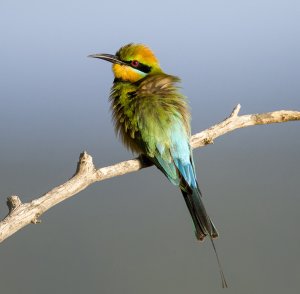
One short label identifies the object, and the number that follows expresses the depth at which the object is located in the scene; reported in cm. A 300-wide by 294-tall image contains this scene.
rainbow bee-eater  497
